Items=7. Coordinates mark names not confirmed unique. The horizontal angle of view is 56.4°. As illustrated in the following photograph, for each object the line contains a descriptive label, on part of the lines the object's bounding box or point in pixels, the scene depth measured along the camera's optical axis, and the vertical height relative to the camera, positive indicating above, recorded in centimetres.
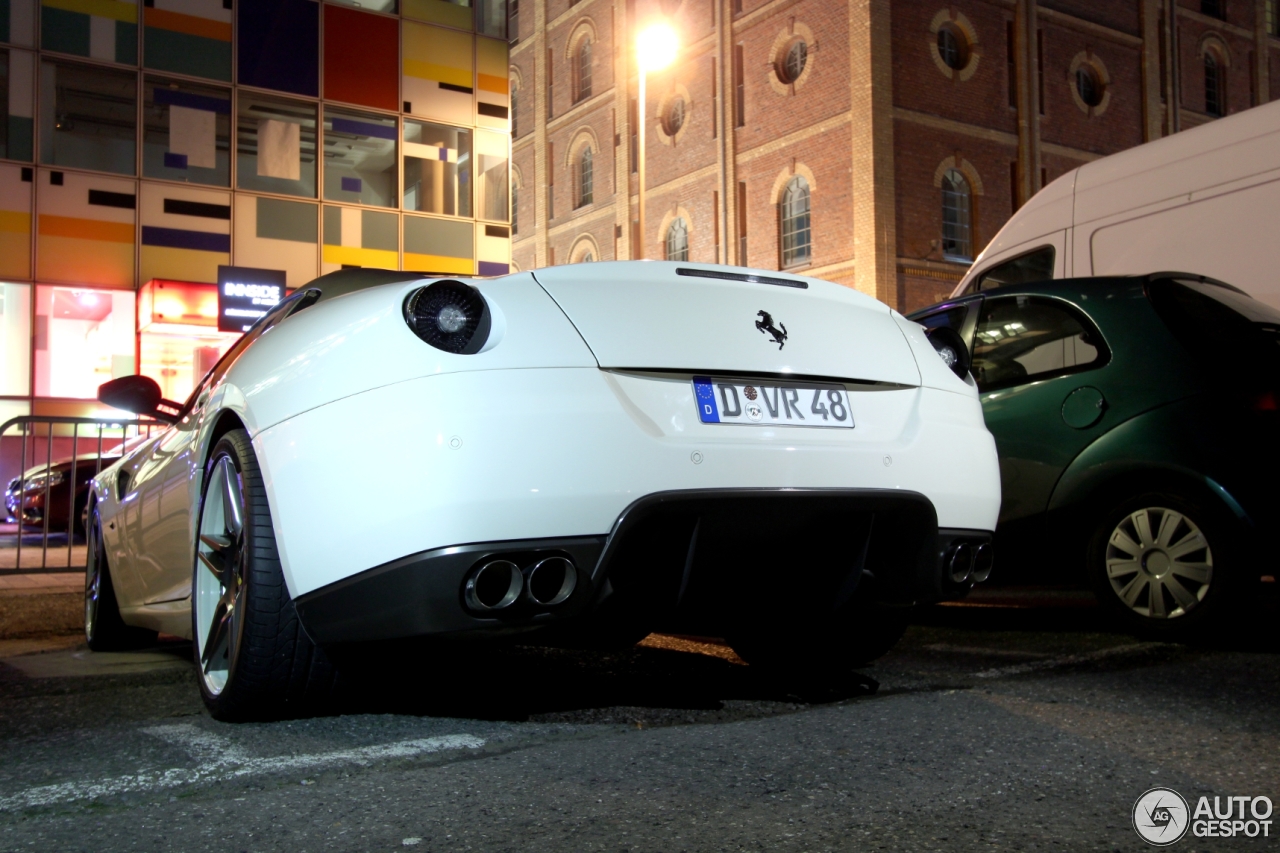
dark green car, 462 +2
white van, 747 +162
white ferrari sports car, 273 -4
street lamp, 2252 +852
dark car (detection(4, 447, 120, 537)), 1145 -33
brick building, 2823 +895
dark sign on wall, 1742 +242
